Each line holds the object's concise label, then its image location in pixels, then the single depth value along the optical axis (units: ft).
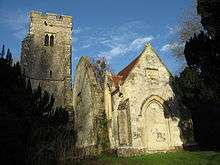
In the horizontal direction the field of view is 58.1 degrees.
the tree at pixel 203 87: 38.87
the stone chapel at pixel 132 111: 47.03
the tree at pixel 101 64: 94.78
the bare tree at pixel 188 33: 65.41
